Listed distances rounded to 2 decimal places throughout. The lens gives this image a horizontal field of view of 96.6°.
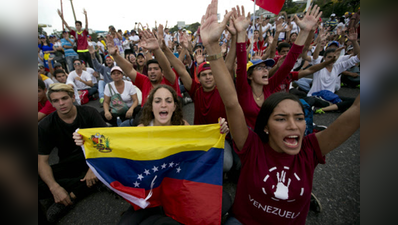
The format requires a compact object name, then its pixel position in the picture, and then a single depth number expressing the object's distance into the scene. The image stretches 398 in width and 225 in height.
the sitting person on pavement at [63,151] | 2.35
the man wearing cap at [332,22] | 12.95
